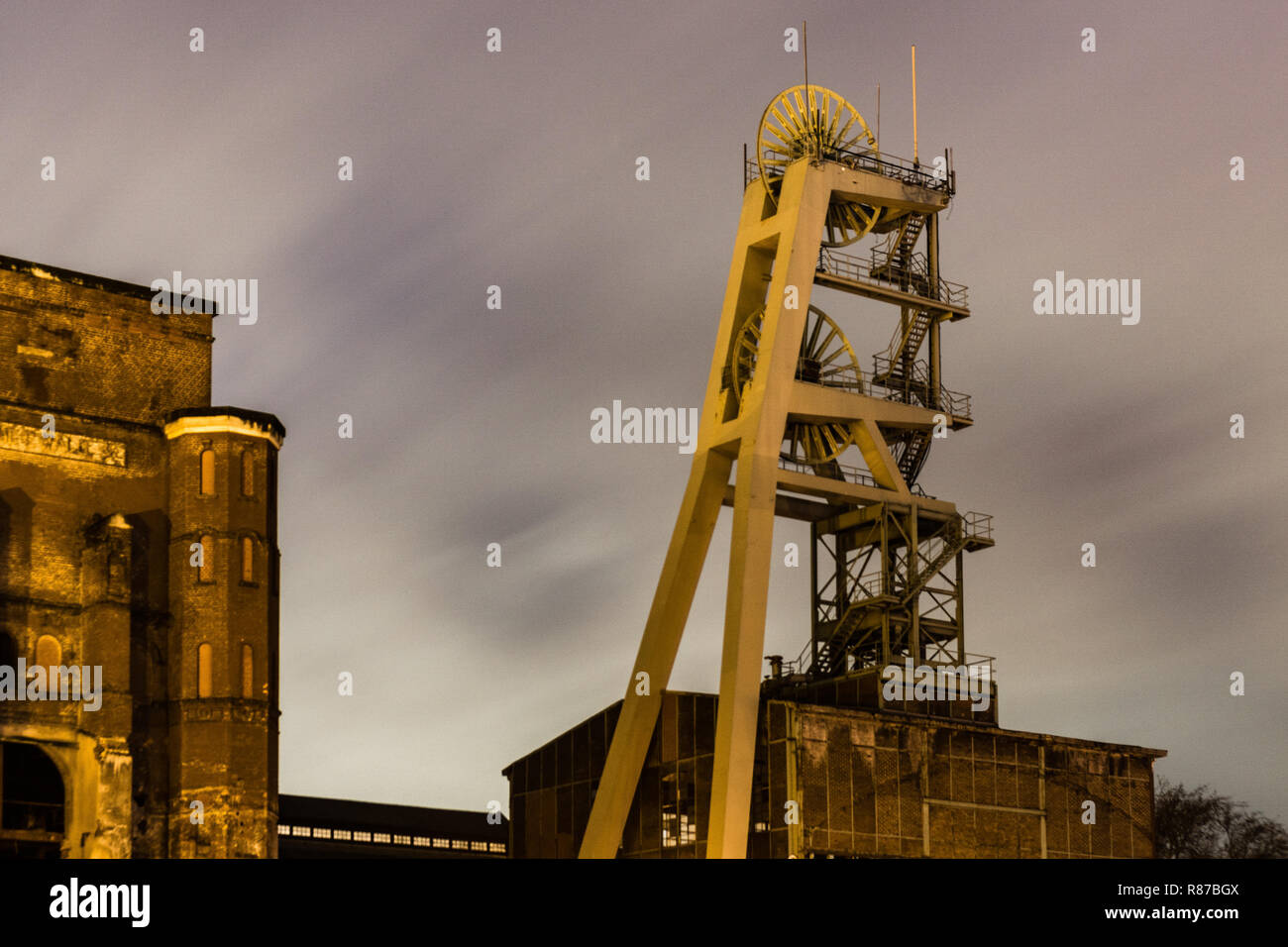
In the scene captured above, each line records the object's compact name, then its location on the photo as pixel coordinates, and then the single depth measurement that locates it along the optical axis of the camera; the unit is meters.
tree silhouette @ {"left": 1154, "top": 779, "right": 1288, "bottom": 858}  80.44
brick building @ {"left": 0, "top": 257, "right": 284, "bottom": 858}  45.00
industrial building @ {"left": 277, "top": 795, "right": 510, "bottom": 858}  69.62
